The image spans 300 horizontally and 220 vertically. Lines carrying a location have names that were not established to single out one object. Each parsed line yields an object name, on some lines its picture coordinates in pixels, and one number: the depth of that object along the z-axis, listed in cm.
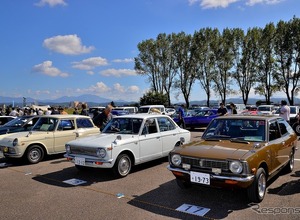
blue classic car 1812
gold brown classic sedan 460
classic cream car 848
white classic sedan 655
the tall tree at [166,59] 4888
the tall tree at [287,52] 3788
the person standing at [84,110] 1474
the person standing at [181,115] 1602
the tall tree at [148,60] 4935
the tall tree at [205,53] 4531
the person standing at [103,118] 1083
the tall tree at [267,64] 4062
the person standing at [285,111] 1265
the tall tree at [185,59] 4759
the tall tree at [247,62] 4309
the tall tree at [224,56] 4450
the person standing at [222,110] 1414
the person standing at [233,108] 1408
